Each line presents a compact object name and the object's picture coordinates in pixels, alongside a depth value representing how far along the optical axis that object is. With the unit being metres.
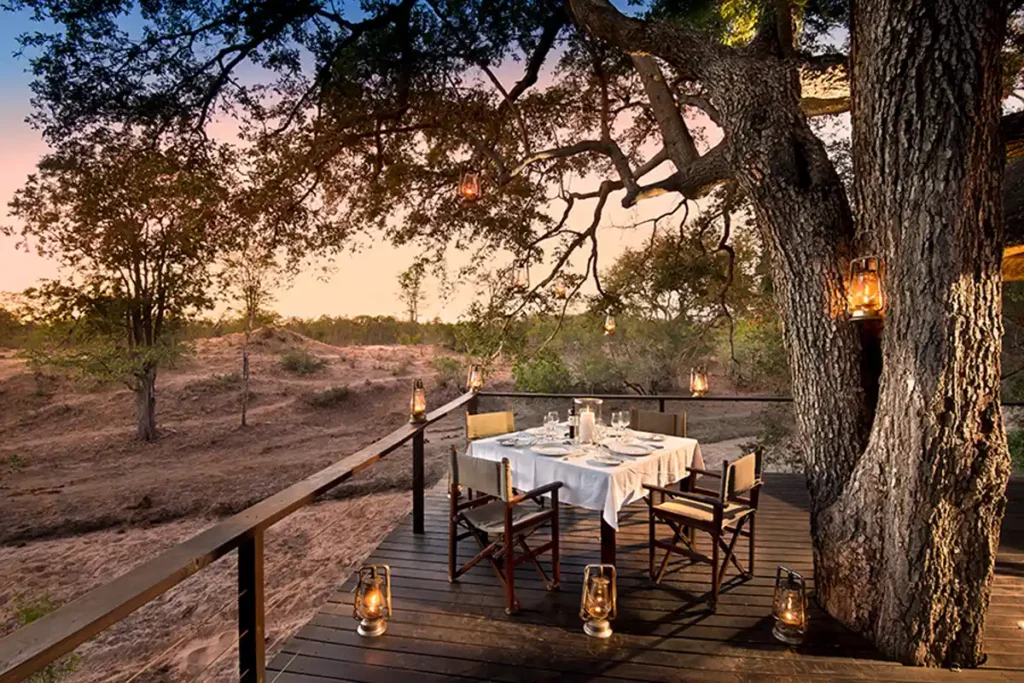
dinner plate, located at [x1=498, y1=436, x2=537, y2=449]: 3.68
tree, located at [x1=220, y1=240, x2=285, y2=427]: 12.16
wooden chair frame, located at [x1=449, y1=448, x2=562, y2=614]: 2.68
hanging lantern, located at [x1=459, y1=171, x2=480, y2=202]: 3.64
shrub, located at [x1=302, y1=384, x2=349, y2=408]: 15.50
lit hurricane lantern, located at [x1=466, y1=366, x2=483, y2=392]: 4.98
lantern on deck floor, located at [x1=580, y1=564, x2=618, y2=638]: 2.45
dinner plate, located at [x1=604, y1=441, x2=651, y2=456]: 3.38
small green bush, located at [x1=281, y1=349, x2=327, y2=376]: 17.69
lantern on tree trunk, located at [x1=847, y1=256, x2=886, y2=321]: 2.20
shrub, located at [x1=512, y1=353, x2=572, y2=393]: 11.57
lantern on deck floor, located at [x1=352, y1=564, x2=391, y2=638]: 2.45
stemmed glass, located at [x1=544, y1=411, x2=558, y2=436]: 4.03
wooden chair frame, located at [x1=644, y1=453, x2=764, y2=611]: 2.71
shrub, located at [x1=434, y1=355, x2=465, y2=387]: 16.17
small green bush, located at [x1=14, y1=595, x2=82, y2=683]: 4.02
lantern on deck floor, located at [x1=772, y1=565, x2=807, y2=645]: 2.36
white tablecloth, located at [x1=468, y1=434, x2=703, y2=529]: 2.99
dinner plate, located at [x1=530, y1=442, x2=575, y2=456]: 3.41
